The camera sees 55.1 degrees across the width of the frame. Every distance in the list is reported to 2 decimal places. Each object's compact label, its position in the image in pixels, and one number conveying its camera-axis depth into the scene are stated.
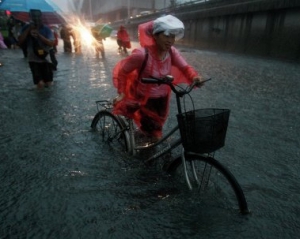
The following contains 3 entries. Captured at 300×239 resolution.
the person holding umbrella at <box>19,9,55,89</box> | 7.05
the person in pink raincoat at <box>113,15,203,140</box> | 3.28
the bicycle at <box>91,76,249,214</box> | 2.48
